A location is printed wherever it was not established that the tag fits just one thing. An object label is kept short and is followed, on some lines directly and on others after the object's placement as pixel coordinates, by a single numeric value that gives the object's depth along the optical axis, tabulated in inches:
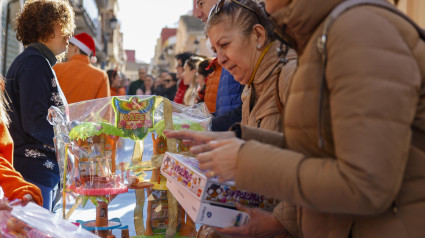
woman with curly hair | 125.0
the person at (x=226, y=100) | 124.2
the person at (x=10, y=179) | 77.9
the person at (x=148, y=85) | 525.3
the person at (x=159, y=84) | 503.9
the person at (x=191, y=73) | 301.9
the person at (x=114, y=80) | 391.9
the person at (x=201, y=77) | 232.8
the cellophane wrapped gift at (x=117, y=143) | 111.1
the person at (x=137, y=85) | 521.7
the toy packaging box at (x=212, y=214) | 63.4
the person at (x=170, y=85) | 432.0
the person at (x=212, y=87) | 161.8
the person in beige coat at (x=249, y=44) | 88.1
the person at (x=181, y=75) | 343.9
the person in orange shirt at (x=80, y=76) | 200.5
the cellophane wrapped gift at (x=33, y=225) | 65.6
